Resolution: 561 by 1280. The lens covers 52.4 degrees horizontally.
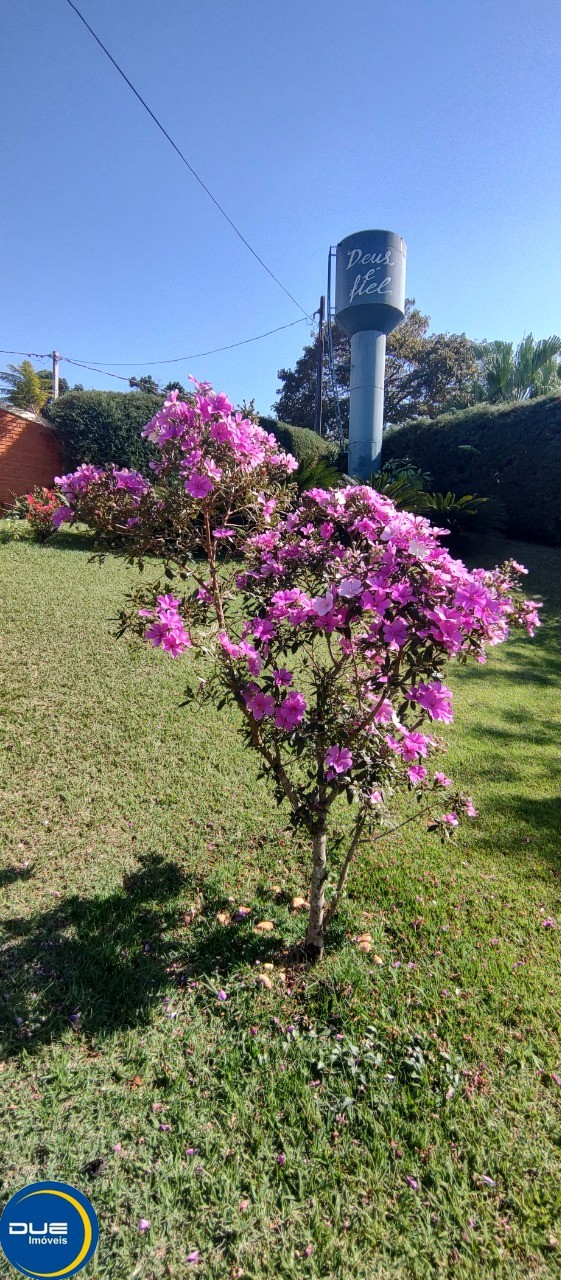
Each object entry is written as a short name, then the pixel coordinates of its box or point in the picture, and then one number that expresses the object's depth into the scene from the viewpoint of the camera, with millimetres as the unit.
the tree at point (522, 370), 15250
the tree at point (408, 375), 26219
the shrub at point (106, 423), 10859
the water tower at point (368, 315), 10797
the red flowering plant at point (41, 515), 8188
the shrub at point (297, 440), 11328
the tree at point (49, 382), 24781
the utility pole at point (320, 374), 16655
